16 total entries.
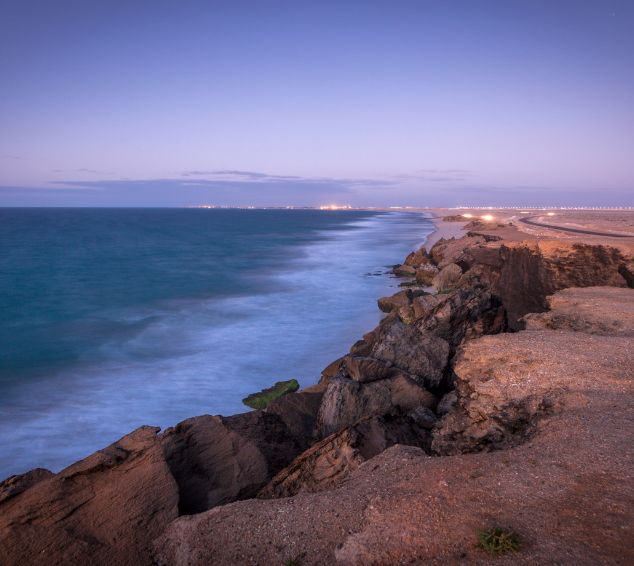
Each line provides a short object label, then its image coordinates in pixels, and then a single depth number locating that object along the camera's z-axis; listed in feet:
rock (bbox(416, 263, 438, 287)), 110.73
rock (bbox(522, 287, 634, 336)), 36.32
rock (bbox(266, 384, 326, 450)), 34.30
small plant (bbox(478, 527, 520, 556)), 15.47
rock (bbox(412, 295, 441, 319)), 63.00
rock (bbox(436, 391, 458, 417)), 32.94
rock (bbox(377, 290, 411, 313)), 82.32
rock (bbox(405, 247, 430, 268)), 138.31
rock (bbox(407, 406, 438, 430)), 30.48
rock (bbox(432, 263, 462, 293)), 93.09
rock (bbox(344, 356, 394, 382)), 36.37
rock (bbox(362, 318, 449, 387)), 38.83
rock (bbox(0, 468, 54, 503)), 24.75
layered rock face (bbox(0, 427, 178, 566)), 22.38
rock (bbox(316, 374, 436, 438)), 33.53
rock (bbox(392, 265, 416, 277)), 130.82
